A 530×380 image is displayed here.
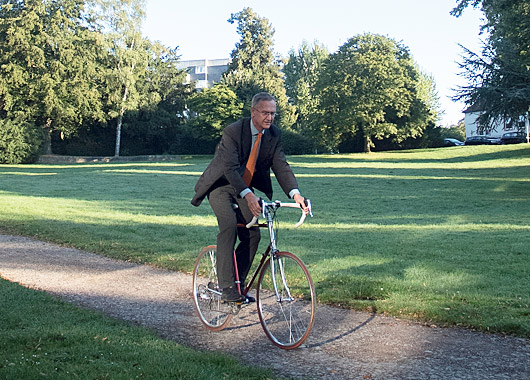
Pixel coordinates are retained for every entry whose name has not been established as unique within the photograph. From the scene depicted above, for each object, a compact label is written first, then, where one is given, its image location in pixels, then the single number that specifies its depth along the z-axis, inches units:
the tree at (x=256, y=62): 2797.7
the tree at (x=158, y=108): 2610.7
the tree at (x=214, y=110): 2586.1
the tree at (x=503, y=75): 858.8
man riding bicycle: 204.4
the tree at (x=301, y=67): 3543.3
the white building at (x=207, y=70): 6323.8
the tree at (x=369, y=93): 2159.2
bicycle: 194.1
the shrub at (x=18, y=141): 2044.8
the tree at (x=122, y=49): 2361.0
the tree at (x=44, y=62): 2155.5
